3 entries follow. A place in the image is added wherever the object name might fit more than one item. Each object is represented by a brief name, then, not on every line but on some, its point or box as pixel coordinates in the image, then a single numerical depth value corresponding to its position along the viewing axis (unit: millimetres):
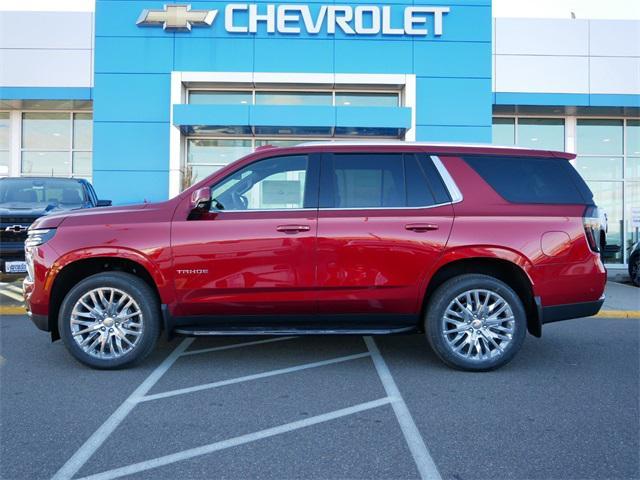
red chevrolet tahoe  4406
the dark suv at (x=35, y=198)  7504
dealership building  12297
